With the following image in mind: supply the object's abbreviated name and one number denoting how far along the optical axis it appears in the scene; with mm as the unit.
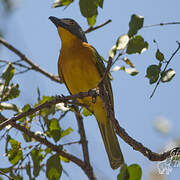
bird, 9437
